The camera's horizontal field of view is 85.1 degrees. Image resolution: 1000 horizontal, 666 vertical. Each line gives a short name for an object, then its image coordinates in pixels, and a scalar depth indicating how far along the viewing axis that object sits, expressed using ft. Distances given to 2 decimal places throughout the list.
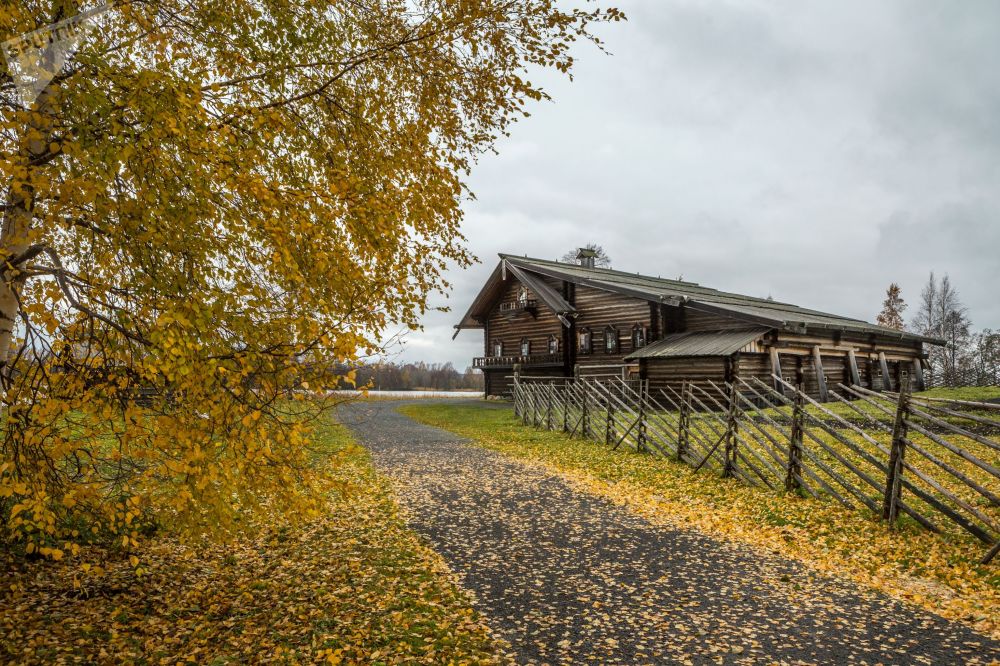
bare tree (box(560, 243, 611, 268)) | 212.70
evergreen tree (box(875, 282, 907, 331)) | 181.78
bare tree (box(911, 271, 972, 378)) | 169.99
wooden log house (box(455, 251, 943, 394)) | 81.71
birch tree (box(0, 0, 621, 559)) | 12.71
